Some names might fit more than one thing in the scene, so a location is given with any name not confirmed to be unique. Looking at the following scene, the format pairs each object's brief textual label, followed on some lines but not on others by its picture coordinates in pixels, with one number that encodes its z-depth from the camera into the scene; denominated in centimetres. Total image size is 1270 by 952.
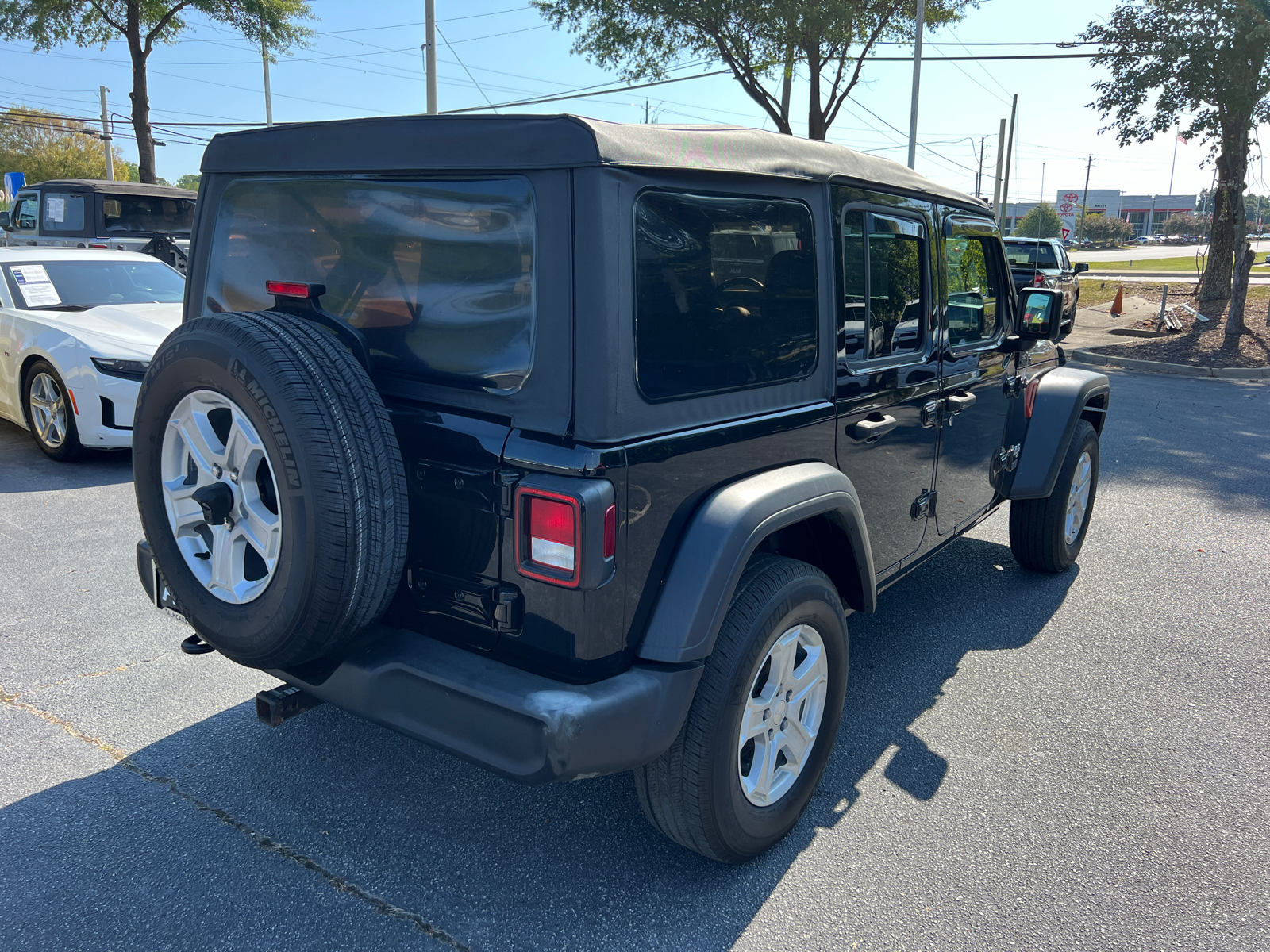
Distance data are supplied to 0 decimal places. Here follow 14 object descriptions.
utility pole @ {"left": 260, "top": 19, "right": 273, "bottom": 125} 3509
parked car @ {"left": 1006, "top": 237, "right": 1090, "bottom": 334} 1858
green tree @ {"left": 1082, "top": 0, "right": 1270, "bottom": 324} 1351
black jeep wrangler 207
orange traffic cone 2006
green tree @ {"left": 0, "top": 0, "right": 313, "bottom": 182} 2120
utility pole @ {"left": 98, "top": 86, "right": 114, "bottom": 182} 3933
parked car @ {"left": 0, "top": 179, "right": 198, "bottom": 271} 1359
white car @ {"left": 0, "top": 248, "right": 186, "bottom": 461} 636
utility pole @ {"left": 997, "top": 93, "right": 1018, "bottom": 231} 3644
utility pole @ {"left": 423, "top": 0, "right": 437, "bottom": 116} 1694
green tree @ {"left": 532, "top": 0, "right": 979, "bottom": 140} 1881
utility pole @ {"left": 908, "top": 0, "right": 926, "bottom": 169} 2068
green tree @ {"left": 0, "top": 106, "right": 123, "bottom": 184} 5403
